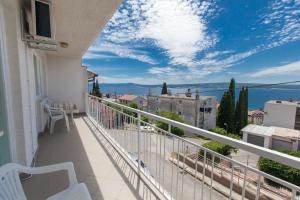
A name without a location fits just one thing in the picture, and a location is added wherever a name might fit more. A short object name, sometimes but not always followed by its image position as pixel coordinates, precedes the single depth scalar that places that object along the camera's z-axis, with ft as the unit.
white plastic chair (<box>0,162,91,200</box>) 2.96
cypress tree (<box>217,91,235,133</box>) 59.09
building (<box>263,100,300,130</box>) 54.72
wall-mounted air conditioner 5.49
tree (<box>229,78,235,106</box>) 59.53
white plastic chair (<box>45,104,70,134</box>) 10.55
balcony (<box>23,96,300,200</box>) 2.93
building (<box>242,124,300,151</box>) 40.22
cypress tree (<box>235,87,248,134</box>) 58.64
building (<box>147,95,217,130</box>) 68.76
